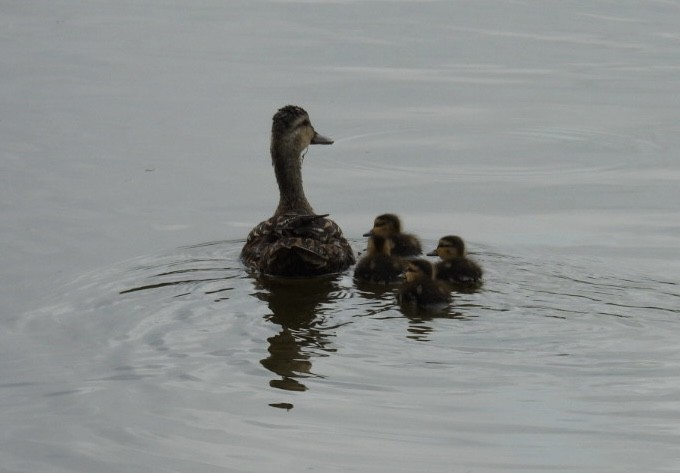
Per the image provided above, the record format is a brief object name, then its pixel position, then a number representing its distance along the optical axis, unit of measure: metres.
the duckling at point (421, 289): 14.03
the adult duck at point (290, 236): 15.52
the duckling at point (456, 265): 14.85
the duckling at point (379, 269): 15.24
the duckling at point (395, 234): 16.31
